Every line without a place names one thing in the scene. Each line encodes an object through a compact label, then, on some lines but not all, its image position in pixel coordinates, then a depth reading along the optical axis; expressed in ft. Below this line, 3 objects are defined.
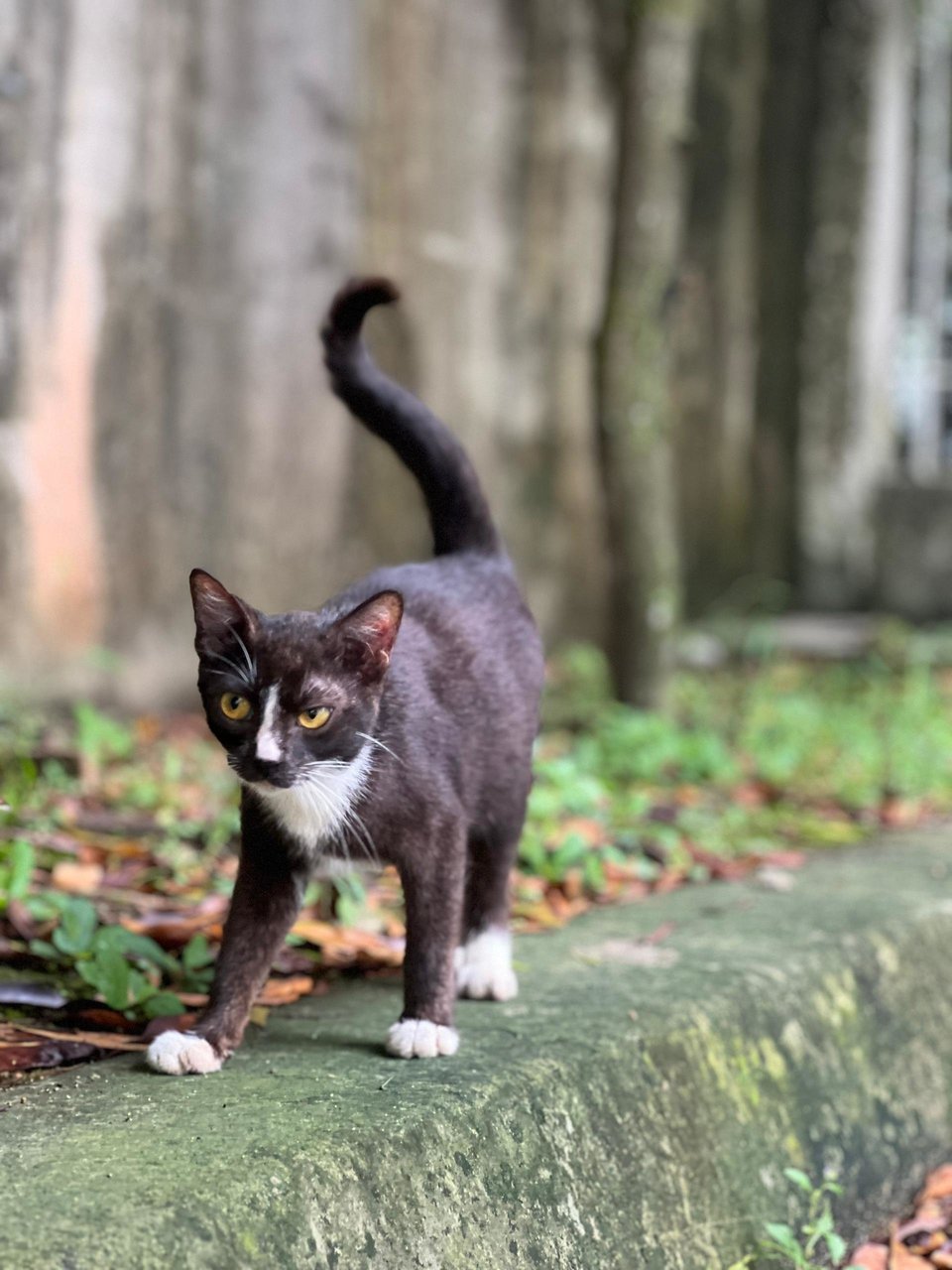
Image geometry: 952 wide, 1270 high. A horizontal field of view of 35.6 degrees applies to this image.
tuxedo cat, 6.79
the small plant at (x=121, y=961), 7.86
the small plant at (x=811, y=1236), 7.41
